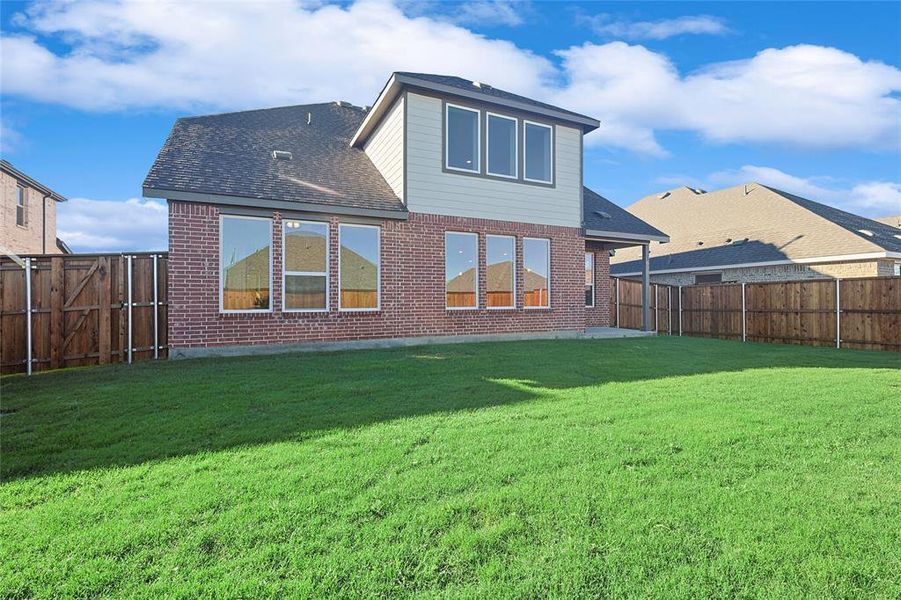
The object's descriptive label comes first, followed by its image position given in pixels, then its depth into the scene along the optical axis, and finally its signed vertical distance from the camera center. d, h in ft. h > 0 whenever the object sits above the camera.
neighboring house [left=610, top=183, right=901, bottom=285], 51.98 +8.05
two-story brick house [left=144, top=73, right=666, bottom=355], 29.76 +6.23
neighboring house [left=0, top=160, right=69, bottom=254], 61.05 +13.27
